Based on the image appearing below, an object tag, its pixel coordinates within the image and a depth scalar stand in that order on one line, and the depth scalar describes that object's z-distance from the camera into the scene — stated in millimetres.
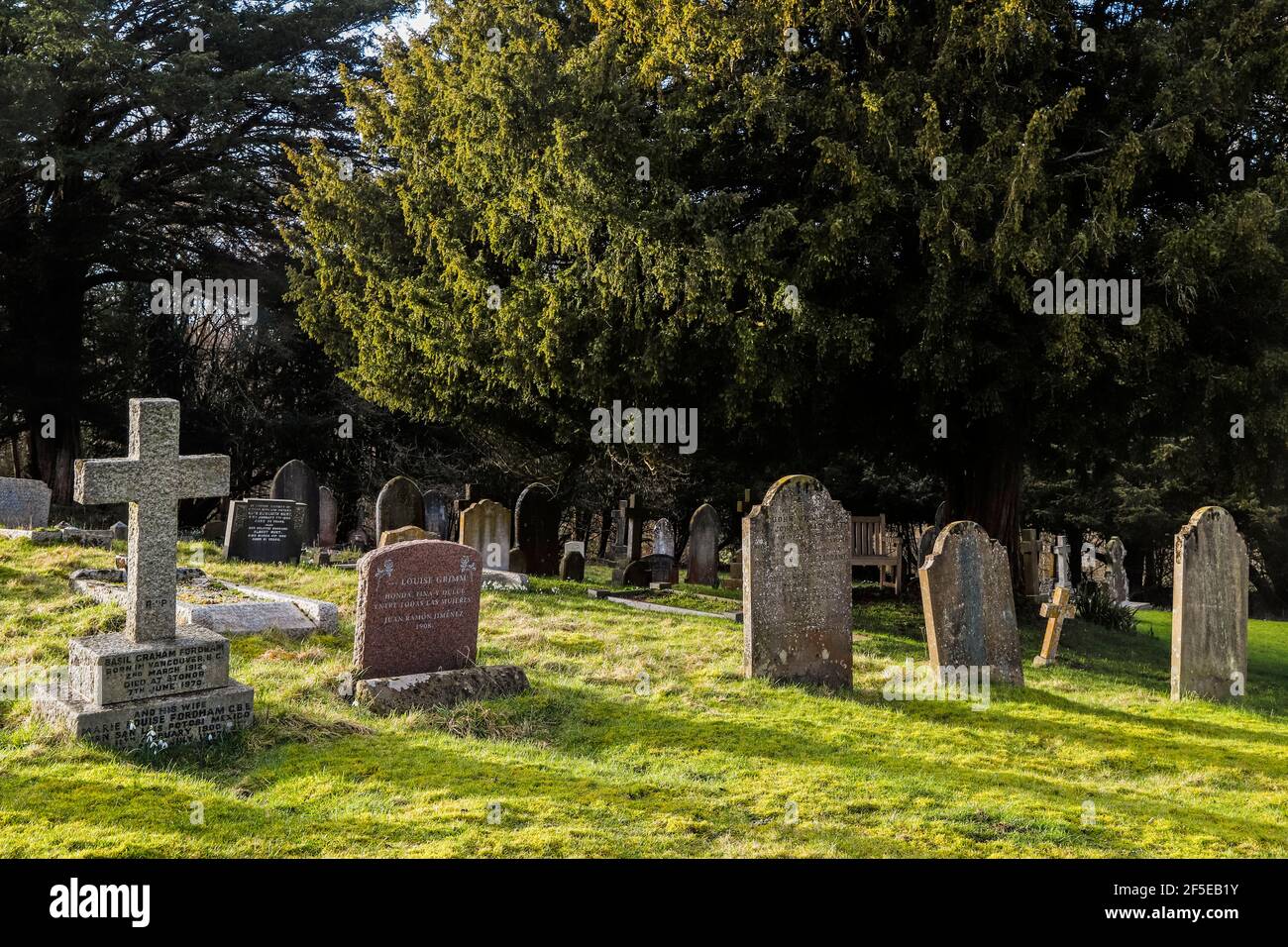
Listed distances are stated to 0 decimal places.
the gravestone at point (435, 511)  18969
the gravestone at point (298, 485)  18125
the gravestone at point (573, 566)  17594
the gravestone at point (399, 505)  16641
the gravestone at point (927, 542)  15320
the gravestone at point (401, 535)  12312
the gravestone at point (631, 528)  18922
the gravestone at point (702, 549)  17906
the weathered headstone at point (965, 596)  9320
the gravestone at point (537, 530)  18000
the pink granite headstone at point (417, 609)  7895
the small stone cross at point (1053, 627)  11852
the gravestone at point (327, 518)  20203
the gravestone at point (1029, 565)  17453
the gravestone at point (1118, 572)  20375
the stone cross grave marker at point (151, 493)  6625
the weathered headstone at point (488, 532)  15570
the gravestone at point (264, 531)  14906
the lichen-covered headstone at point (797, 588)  8891
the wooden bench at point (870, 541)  19572
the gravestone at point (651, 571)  16969
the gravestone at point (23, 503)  16766
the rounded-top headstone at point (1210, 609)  9258
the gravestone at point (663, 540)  20203
